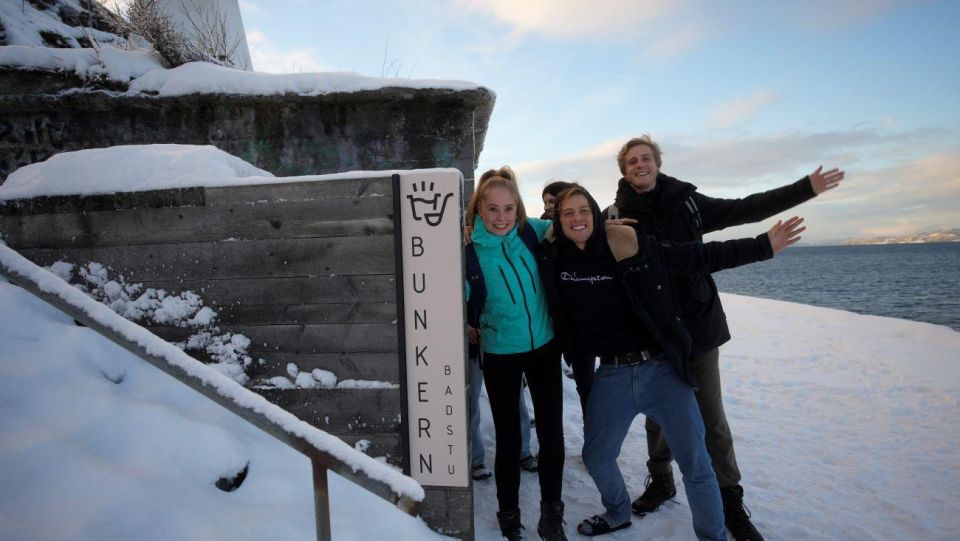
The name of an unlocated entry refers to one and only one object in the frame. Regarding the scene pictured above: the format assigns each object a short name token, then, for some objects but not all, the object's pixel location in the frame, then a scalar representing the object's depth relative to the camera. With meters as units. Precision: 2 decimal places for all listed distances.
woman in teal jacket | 2.39
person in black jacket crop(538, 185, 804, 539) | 2.24
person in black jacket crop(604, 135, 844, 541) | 2.60
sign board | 2.15
